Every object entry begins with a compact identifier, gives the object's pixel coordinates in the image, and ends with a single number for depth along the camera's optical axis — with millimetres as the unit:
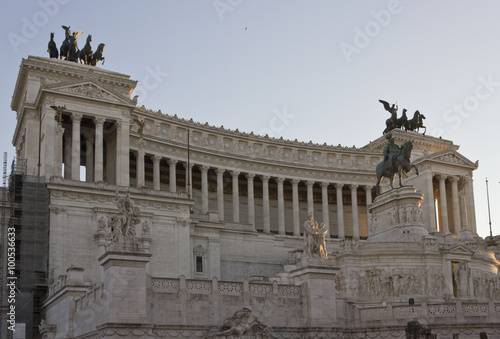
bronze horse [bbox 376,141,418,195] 59562
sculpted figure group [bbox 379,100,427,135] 95875
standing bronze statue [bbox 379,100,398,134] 95750
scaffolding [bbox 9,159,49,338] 47094
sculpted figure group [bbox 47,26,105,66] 74062
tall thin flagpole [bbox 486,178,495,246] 74312
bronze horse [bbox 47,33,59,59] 73938
